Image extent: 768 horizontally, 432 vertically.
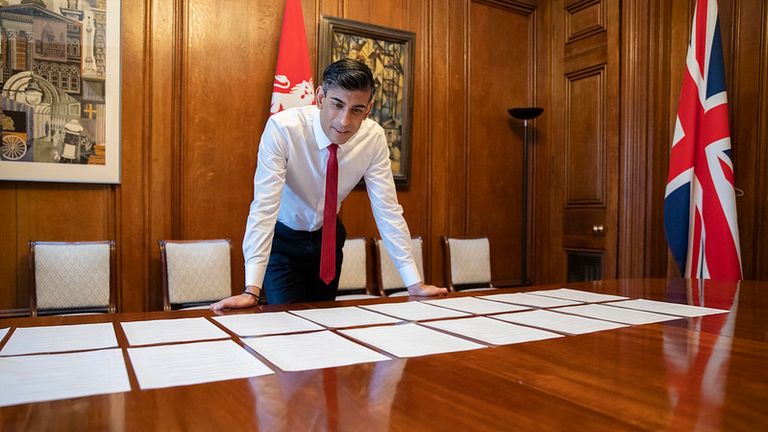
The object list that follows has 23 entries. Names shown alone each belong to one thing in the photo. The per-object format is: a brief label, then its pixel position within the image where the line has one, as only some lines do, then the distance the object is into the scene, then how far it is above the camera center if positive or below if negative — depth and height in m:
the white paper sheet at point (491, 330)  1.29 -0.29
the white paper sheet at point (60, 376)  0.85 -0.28
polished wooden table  0.75 -0.28
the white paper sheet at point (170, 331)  1.25 -0.29
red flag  3.83 +1.00
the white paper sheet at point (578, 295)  1.97 -0.31
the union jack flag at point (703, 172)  3.58 +0.27
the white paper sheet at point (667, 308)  1.67 -0.30
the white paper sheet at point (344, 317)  1.46 -0.29
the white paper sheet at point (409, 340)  1.16 -0.29
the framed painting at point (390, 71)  4.26 +1.12
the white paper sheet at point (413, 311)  1.59 -0.30
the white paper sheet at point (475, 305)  1.71 -0.30
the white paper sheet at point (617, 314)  1.53 -0.30
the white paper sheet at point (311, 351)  1.04 -0.28
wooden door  4.41 +0.67
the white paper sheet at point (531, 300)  1.85 -0.31
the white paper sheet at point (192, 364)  0.94 -0.28
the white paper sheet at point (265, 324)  1.35 -0.29
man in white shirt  2.12 +0.10
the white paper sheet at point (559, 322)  1.40 -0.30
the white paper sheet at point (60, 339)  1.15 -0.28
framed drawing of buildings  3.25 +0.73
